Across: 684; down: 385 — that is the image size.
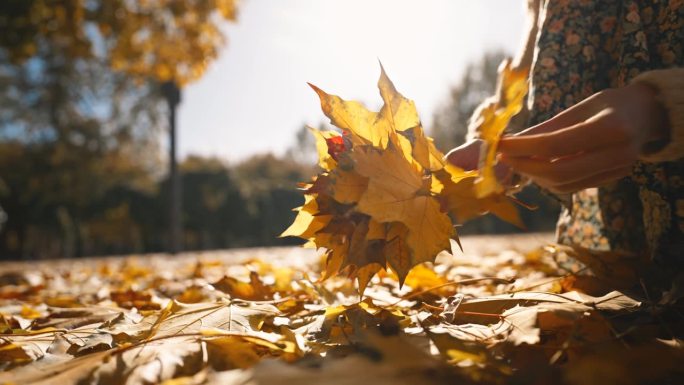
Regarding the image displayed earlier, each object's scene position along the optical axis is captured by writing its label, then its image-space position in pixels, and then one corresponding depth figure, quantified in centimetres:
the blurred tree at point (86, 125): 728
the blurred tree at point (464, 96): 2444
